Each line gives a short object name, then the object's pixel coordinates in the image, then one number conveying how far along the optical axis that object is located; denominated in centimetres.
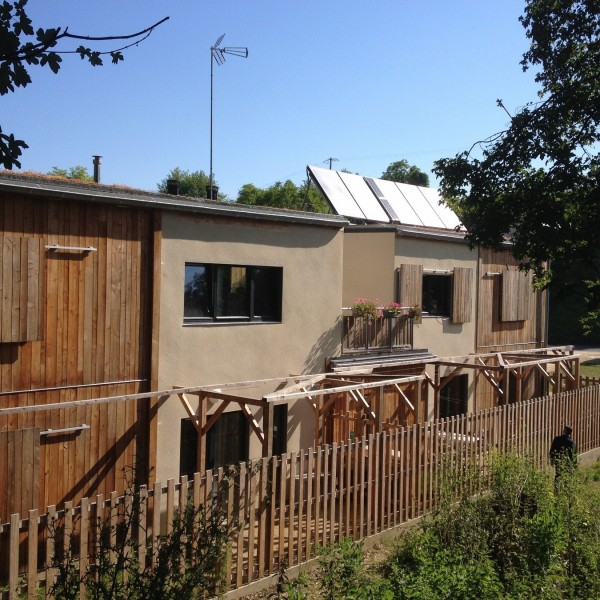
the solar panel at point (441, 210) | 2258
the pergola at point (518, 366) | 1688
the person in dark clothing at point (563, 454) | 1077
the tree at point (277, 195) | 6300
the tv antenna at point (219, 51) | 2352
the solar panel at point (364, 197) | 1995
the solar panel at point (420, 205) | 2178
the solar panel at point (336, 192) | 1923
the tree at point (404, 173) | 8549
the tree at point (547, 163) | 1476
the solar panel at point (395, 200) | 2088
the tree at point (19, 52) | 427
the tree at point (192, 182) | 7888
